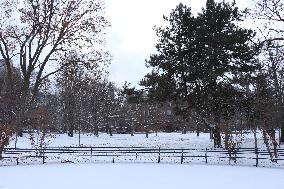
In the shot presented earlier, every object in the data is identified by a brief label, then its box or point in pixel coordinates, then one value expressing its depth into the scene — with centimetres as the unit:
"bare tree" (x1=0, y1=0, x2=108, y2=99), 2925
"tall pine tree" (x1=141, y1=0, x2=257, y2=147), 3550
